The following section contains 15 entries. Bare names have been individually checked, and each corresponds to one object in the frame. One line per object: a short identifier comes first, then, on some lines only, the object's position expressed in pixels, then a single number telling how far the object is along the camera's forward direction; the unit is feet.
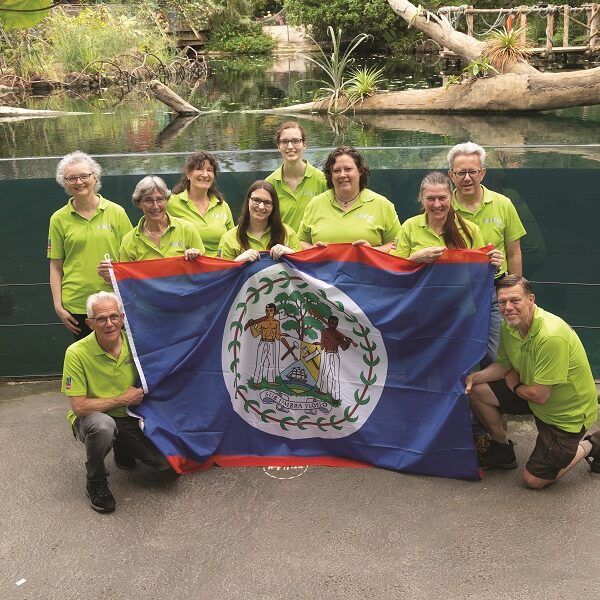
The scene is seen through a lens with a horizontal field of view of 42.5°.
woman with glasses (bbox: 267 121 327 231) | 16.12
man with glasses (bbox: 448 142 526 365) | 13.51
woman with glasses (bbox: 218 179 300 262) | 13.61
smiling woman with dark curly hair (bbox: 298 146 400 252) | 14.19
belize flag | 13.11
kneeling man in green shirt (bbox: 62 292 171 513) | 12.48
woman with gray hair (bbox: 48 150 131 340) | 14.79
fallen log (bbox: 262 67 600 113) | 39.91
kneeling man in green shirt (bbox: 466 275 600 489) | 11.93
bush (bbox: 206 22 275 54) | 98.99
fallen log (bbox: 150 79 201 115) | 43.39
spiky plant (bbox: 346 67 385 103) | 46.62
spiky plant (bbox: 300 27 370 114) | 46.68
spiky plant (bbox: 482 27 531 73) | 43.78
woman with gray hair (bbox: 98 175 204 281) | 13.91
